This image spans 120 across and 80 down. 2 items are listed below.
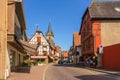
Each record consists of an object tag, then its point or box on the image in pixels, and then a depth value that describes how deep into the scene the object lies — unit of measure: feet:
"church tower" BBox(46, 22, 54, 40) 157.12
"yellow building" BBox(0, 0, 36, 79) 19.76
